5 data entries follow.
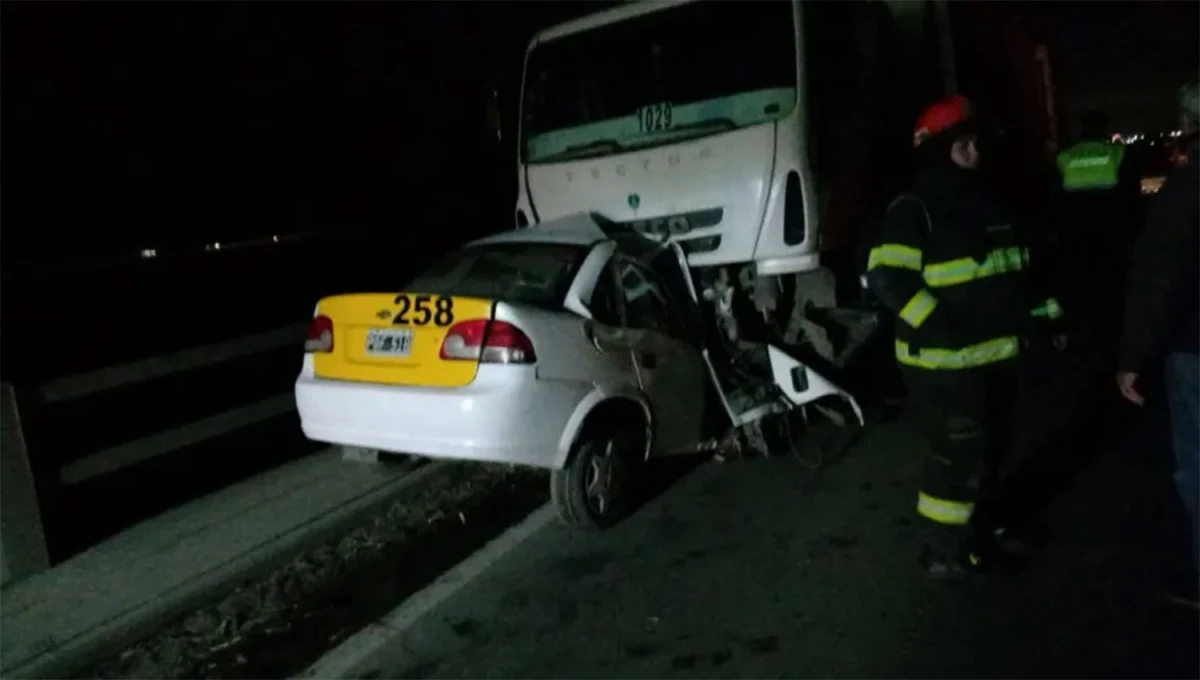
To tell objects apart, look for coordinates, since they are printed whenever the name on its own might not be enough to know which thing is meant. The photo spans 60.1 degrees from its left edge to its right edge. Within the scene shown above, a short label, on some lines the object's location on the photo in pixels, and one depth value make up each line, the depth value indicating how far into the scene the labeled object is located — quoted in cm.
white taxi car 468
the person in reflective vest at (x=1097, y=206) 948
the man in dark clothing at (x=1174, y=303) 319
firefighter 392
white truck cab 651
